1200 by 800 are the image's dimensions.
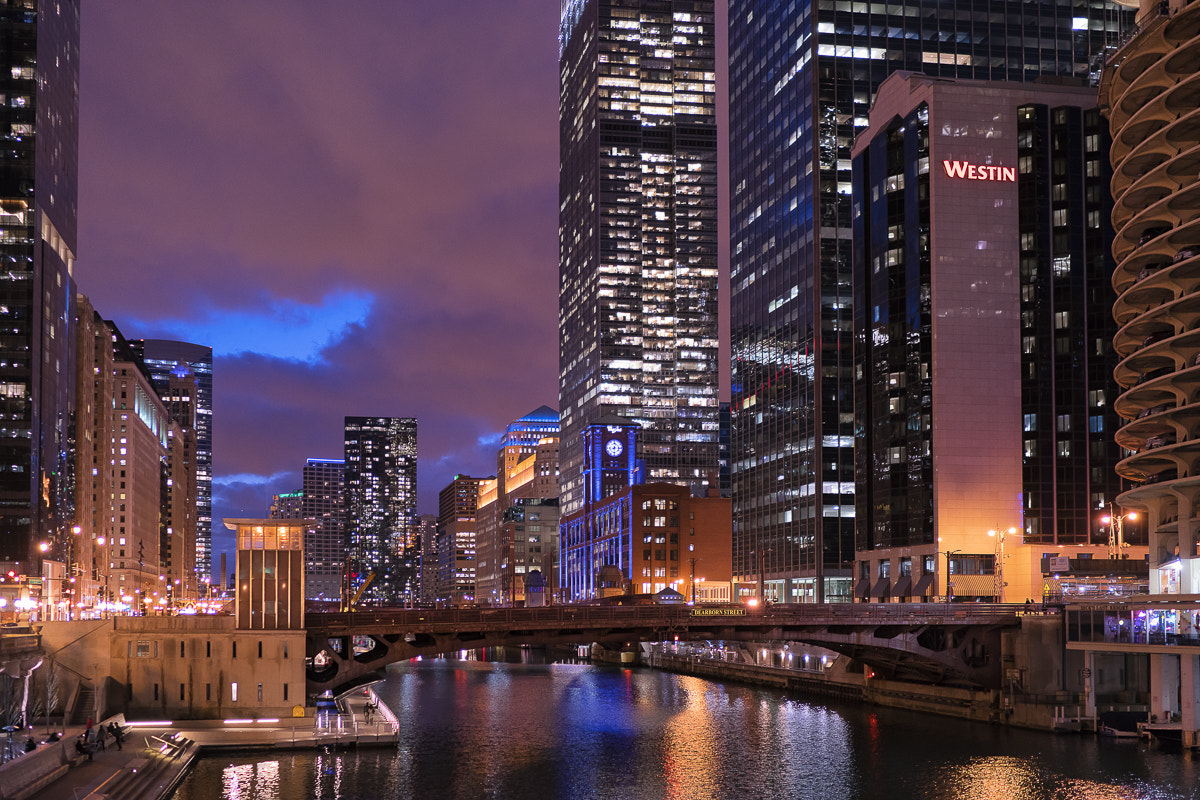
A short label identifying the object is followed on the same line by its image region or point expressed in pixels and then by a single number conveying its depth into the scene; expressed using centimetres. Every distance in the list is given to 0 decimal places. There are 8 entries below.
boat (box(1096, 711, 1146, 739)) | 9269
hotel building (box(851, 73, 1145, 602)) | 16300
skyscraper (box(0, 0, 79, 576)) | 19012
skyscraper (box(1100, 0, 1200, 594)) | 9819
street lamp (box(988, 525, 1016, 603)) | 15950
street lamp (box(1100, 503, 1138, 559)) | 15250
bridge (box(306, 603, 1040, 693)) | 10044
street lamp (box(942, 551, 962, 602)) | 15448
